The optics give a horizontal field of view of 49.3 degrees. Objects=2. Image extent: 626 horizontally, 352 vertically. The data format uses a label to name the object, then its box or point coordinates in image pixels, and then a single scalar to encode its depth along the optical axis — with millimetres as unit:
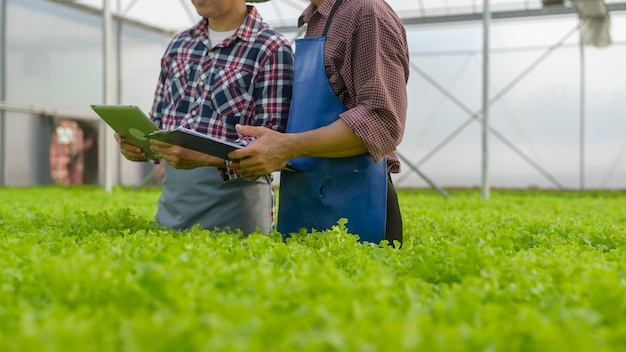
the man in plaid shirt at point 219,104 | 3311
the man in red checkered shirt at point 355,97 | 2752
